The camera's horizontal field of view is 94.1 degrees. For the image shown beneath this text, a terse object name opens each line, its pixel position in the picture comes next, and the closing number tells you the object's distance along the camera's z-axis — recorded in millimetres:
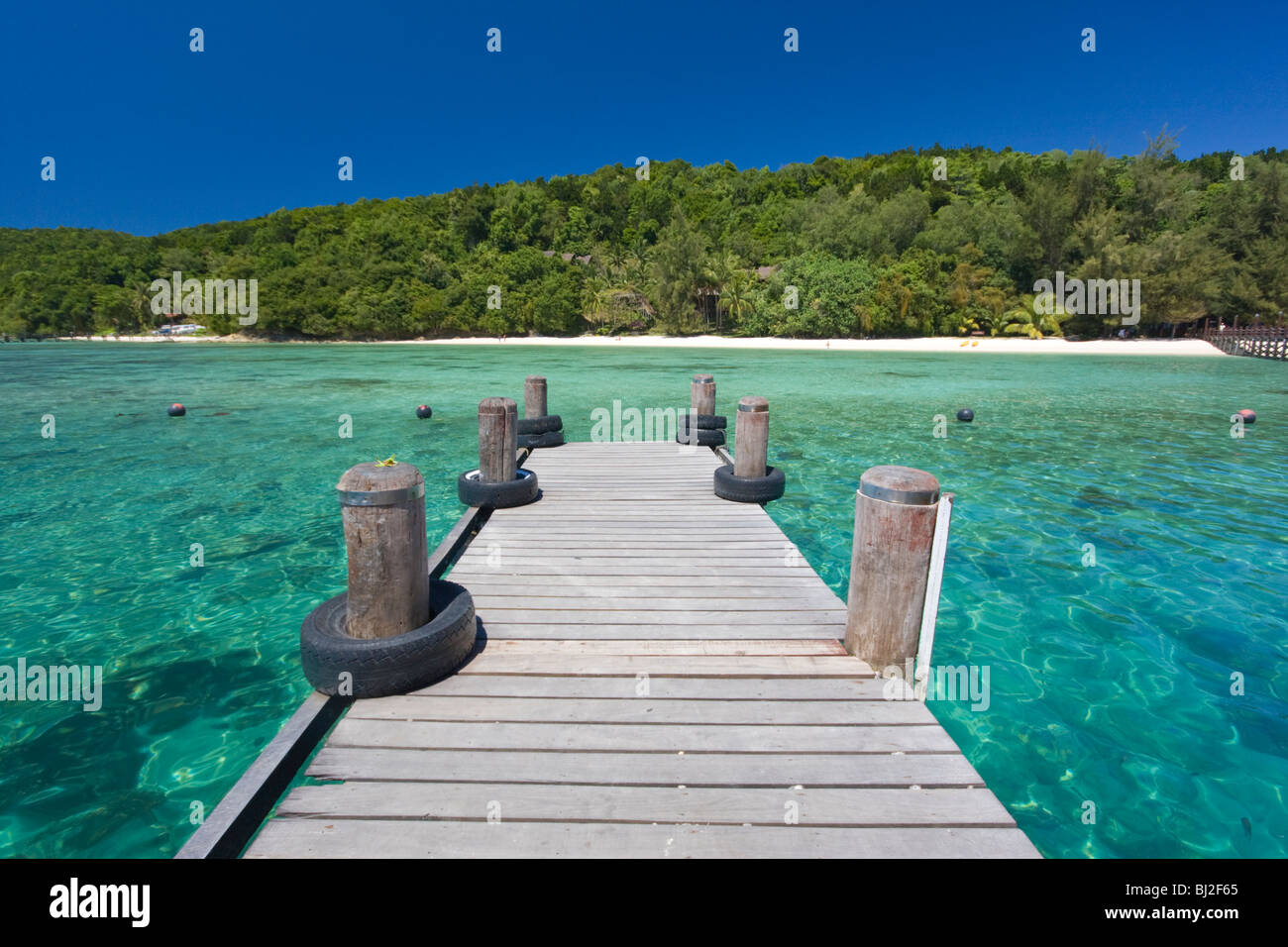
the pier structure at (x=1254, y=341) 38844
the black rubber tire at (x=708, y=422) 10648
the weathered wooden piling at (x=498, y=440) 6621
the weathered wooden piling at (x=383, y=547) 3090
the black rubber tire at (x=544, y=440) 10398
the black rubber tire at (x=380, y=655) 3176
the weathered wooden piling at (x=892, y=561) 3311
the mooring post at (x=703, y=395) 10828
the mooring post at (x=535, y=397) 10703
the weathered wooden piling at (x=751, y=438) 6925
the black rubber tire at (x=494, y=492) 6801
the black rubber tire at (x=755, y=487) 7137
